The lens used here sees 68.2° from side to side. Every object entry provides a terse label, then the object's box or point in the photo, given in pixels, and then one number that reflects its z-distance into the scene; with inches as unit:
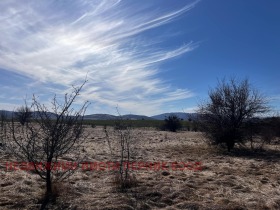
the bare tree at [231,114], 417.9
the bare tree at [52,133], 150.0
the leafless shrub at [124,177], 172.3
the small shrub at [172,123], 1017.4
